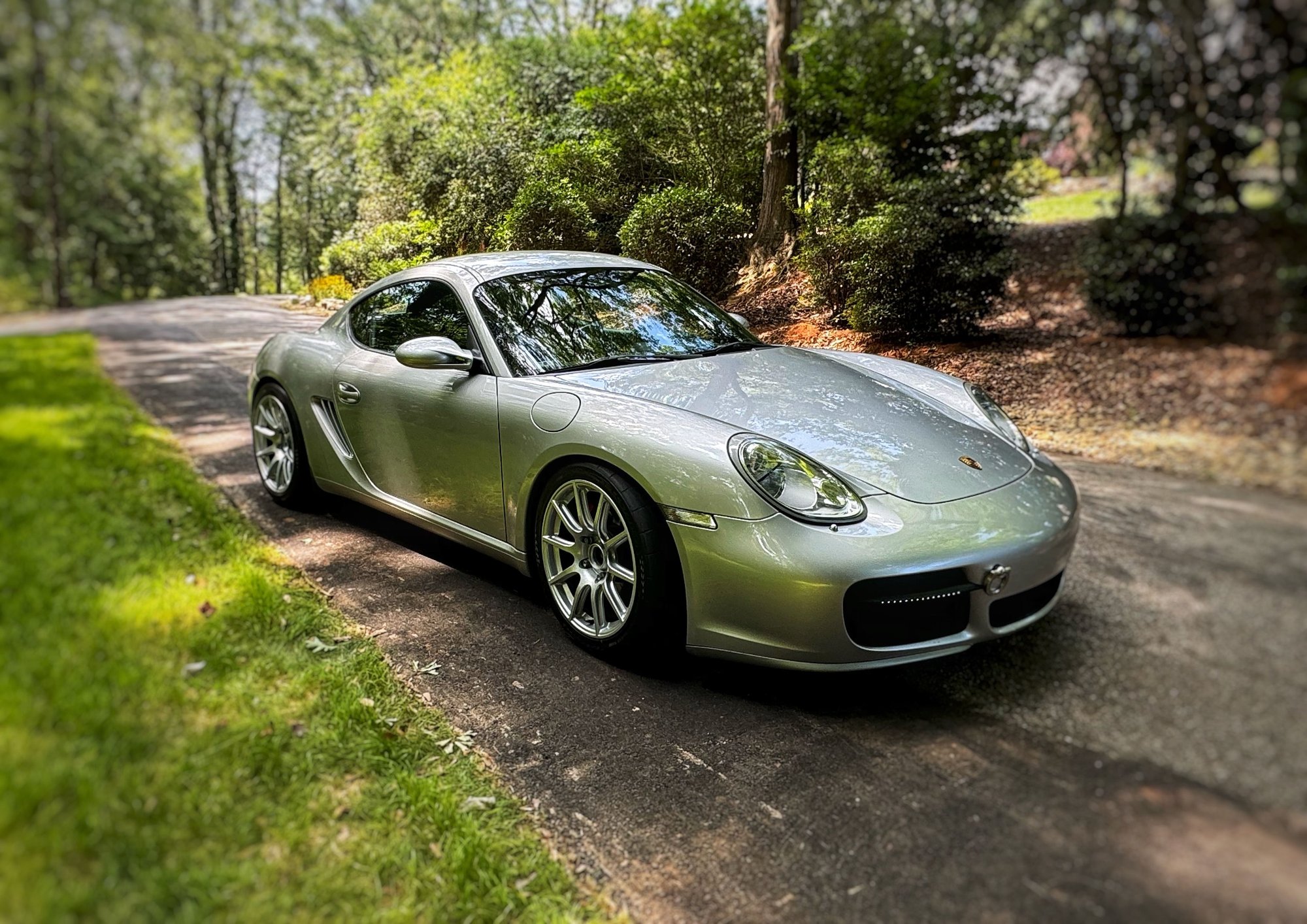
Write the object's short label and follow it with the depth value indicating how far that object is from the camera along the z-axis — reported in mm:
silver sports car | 2182
